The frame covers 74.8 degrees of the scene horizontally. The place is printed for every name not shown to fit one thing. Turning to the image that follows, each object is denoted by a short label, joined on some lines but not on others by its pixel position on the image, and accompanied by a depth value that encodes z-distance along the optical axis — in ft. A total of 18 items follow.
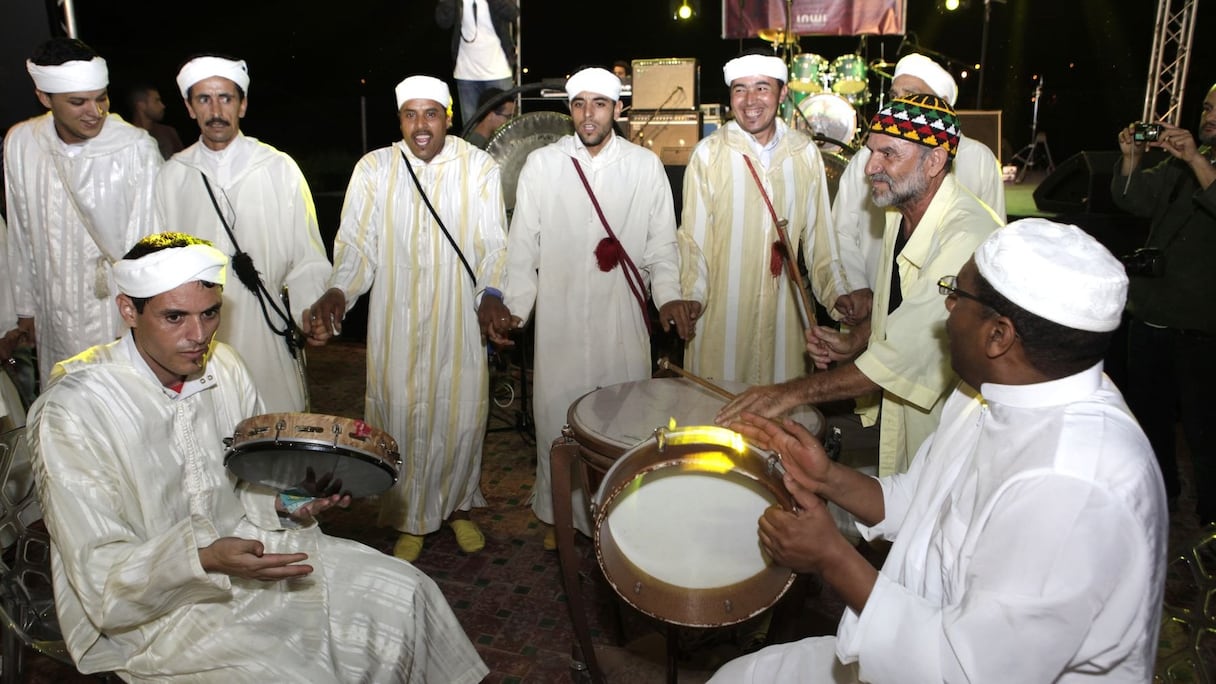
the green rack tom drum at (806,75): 35.60
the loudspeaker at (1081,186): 23.66
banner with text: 38.11
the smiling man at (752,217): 14.02
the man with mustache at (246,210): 12.60
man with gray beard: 8.69
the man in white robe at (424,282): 13.25
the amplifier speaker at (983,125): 33.58
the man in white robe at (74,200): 13.10
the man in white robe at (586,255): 13.48
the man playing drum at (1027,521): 4.79
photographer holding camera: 13.53
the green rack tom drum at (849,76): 36.88
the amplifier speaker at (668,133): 23.63
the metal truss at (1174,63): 24.76
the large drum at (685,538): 7.14
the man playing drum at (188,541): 6.73
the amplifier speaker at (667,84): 23.63
